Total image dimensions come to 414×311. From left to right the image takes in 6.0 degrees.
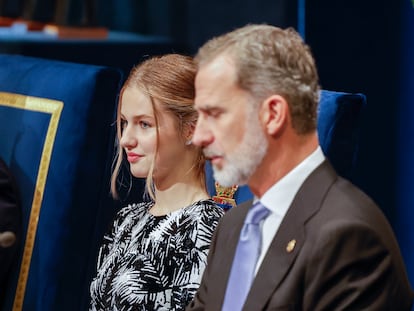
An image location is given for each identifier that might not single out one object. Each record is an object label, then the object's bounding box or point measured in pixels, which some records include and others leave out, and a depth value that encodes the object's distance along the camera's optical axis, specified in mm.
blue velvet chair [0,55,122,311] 6766
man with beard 5676
